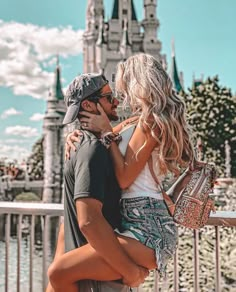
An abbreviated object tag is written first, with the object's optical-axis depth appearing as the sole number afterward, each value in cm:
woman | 139
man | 134
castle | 3908
